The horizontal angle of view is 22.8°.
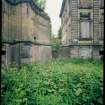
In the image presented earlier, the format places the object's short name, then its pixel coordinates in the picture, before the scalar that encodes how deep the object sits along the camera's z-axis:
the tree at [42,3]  31.72
